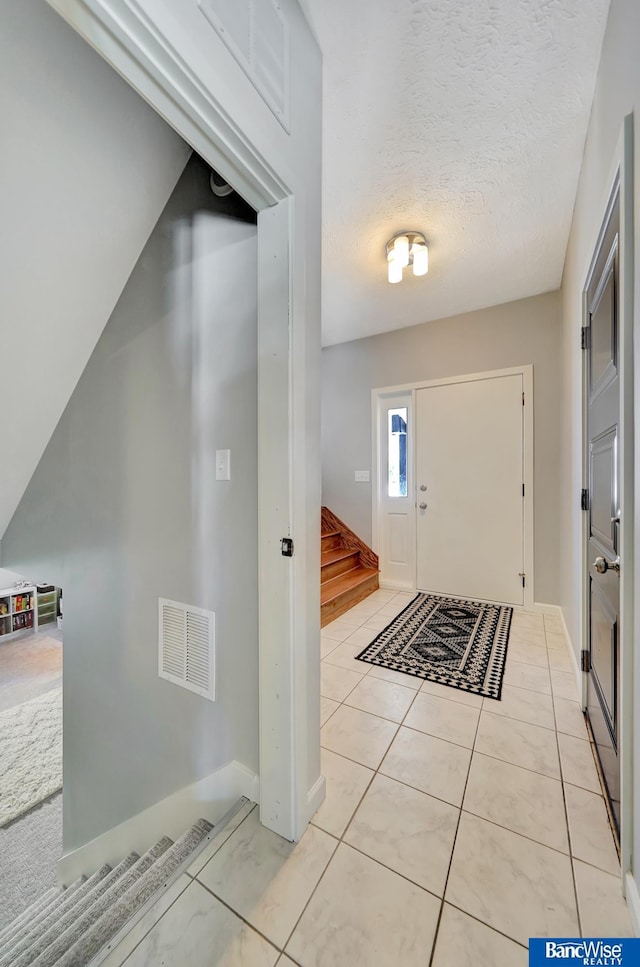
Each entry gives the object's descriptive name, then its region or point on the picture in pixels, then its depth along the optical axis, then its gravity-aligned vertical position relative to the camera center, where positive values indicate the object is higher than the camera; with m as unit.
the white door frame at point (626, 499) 0.92 -0.04
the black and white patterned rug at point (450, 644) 2.03 -1.09
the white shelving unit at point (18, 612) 4.83 -1.80
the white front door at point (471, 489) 3.01 -0.03
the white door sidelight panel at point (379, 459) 3.56 +0.27
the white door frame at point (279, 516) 1.06 -0.10
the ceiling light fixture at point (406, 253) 2.17 +1.46
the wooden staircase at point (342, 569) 2.97 -0.85
